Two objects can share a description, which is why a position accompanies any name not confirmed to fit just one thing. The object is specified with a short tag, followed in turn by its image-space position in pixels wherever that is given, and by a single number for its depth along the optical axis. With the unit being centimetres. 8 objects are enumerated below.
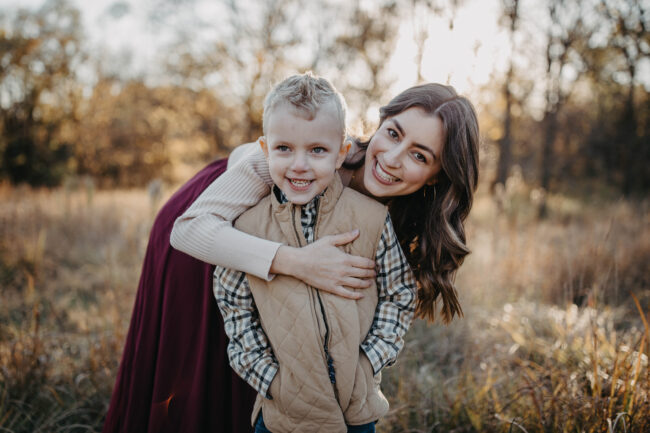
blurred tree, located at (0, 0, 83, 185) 1259
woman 171
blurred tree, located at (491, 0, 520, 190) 870
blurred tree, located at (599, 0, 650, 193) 947
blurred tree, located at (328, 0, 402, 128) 1180
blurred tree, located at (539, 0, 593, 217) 969
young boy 139
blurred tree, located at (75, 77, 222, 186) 1595
